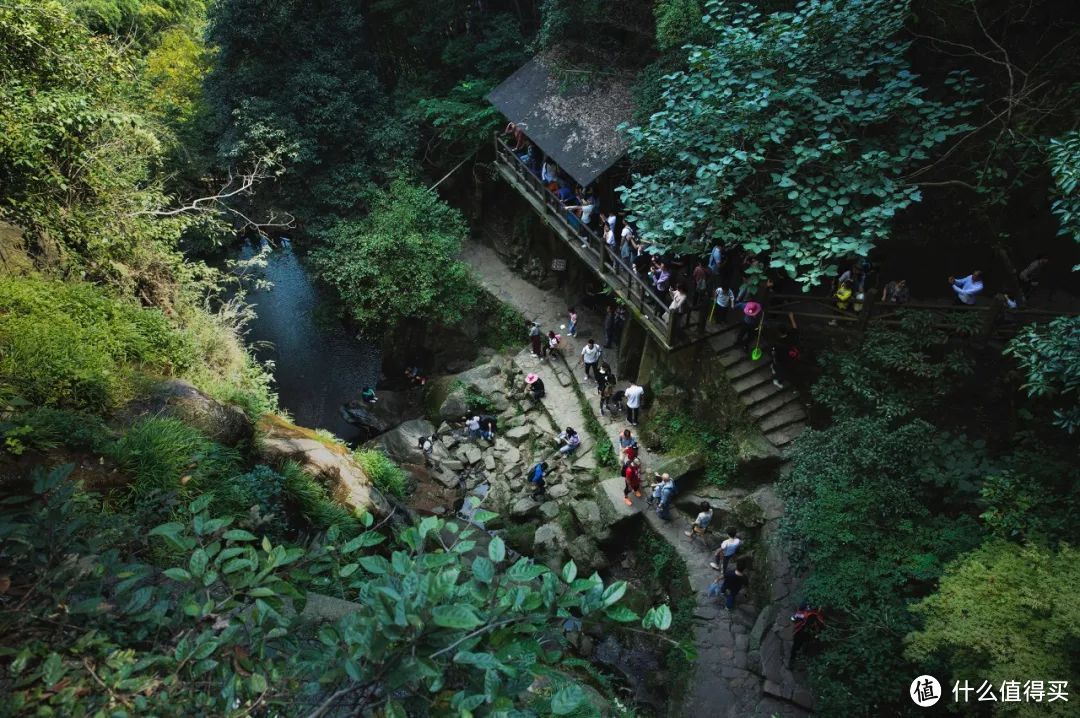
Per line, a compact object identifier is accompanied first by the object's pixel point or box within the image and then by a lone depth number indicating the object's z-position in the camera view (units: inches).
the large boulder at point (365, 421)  799.8
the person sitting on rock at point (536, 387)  697.0
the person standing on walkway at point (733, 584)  469.7
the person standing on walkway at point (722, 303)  551.2
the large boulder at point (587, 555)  554.6
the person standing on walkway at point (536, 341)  730.8
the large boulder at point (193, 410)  361.7
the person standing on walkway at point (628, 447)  555.2
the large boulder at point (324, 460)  410.6
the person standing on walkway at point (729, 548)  477.4
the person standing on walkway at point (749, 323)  540.1
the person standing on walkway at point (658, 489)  541.3
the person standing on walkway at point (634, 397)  607.5
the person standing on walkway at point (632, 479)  551.8
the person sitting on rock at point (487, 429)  714.8
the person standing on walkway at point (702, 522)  518.3
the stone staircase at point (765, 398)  540.7
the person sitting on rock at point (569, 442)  640.4
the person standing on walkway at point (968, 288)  478.6
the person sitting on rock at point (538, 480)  626.2
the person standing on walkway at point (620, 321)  687.7
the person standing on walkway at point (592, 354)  659.4
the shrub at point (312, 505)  376.5
